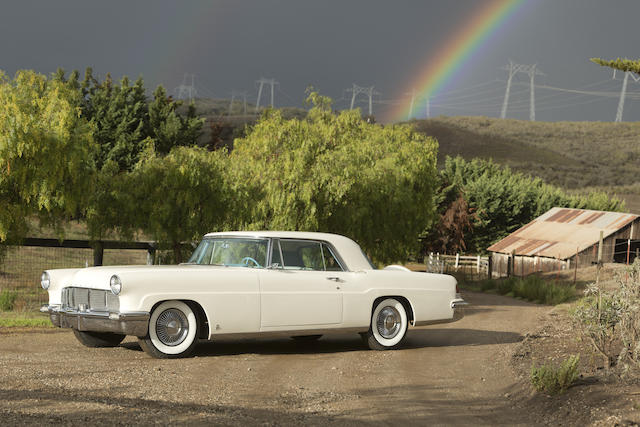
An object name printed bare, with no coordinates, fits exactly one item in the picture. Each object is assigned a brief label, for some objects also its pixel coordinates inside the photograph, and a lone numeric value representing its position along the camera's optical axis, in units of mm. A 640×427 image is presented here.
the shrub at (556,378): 8766
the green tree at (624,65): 11258
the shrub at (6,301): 18005
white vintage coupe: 10859
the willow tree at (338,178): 21734
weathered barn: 41875
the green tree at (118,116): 50250
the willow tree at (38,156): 17734
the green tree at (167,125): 55219
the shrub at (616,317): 9695
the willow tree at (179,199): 22219
